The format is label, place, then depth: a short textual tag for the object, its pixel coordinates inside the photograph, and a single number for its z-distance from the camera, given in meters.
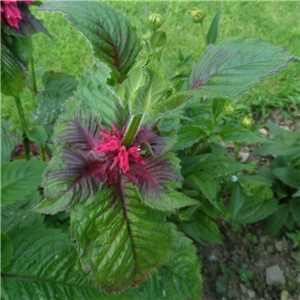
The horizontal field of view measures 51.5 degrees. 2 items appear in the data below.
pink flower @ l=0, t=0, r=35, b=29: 0.32
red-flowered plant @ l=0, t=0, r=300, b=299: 0.19
